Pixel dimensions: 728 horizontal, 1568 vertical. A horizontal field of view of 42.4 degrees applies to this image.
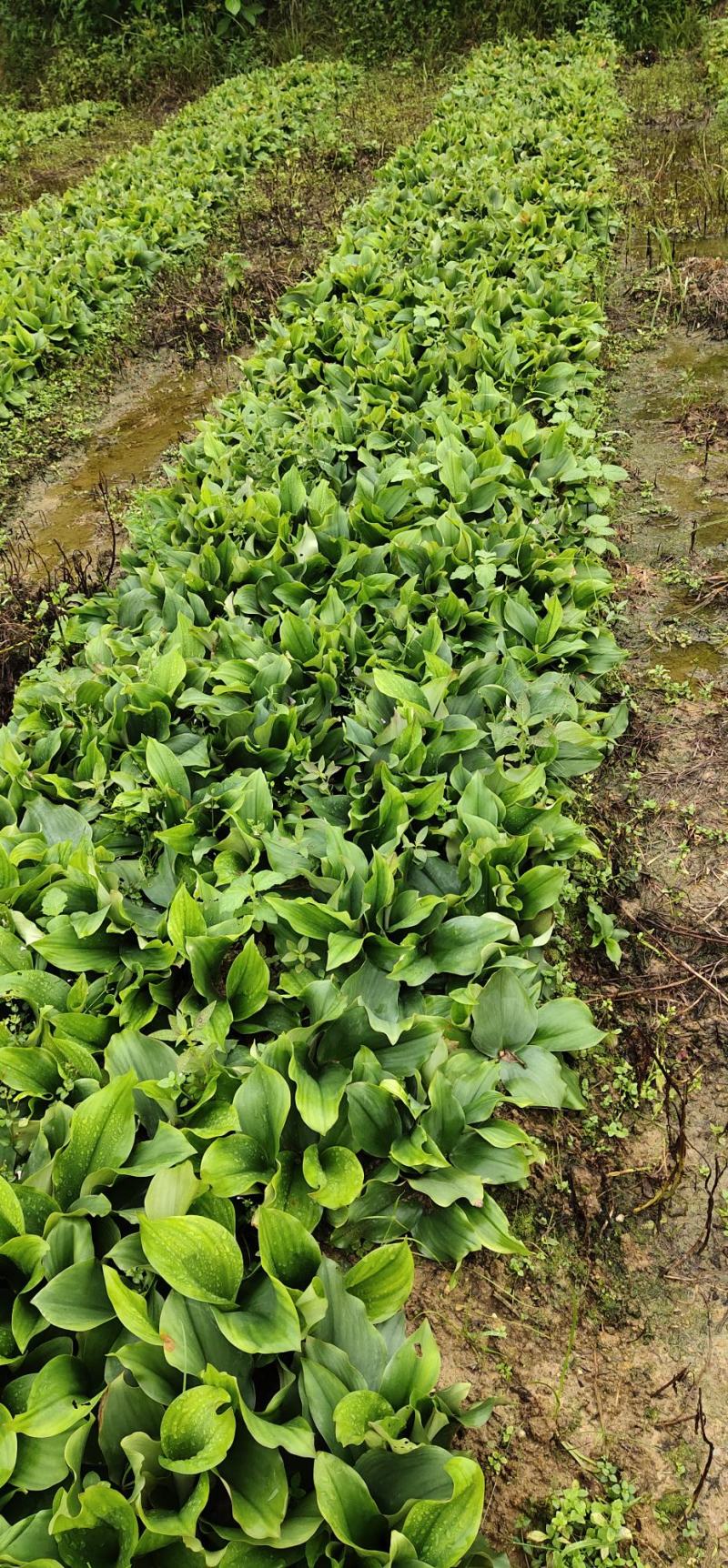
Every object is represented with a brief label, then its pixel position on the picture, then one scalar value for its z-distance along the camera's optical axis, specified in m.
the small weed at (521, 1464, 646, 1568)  1.79
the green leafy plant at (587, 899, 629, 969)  2.88
